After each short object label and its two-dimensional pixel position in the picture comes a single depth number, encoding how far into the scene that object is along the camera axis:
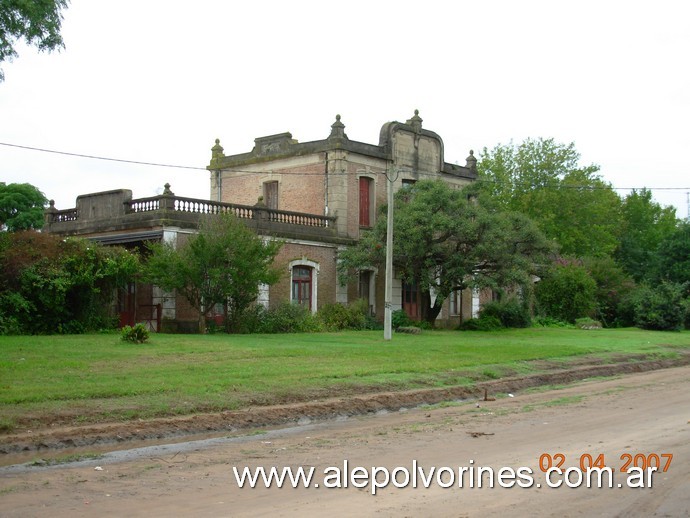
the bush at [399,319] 35.16
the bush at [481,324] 38.78
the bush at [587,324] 43.47
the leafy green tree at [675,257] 53.00
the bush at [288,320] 30.52
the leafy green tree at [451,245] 33.62
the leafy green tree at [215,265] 27.56
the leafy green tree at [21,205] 56.09
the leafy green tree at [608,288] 49.00
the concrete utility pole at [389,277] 27.48
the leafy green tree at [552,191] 59.38
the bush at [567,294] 45.97
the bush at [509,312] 41.72
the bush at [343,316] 33.69
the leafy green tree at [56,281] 24.95
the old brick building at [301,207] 31.05
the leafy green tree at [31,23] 15.93
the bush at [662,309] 41.88
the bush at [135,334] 22.03
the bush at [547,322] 44.62
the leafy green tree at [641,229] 71.31
